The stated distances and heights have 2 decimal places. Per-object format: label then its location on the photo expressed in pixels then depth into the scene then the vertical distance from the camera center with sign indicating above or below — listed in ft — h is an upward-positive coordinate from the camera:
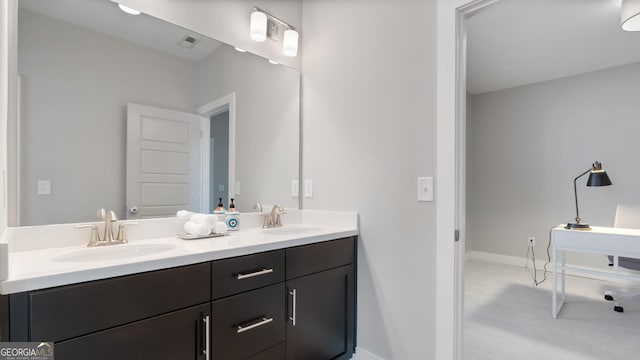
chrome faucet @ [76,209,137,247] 4.41 -0.76
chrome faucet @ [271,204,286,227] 6.82 -0.76
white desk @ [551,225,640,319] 7.80 -1.66
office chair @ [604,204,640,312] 9.29 -1.39
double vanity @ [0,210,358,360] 2.87 -1.35
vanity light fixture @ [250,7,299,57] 6.30 +3.27
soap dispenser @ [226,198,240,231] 5.98 -0.76
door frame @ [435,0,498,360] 4.93 +0.14
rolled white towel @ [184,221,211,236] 5.07 -0.80
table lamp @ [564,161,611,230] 9.97 +0.15
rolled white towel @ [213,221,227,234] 5.36 -0.82
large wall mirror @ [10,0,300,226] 4.19 +1.25
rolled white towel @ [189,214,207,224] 5.20 -0.65
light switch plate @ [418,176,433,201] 5.21 -0.12
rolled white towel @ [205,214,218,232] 5.25 -0.69
